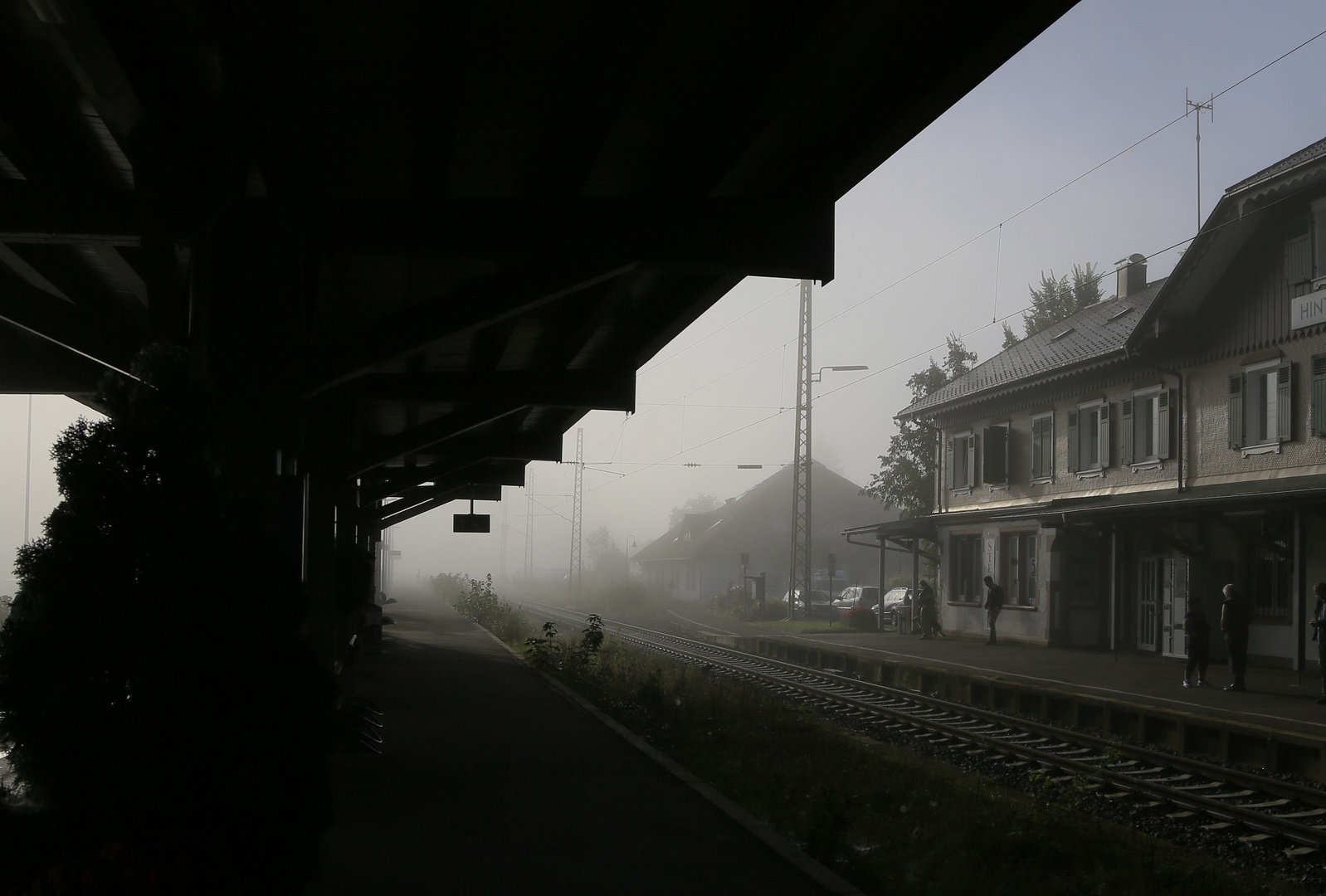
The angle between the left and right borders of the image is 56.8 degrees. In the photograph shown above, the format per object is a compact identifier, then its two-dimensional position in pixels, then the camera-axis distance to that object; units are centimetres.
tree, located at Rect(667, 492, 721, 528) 14550
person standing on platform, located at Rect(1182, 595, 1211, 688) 1792
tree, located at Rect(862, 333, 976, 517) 5638
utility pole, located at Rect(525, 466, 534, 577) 10219
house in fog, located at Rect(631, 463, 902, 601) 6631
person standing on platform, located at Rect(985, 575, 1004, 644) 2735
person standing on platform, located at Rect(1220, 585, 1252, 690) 1736
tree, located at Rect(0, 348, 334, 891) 415
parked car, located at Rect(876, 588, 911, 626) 3356
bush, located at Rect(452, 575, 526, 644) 3328
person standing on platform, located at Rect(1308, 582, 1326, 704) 1525
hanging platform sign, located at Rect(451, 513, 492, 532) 3083
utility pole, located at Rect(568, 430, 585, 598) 7094
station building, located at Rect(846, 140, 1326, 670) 2016
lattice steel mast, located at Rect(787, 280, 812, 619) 3788
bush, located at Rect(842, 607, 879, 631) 3716
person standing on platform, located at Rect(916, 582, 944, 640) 3069
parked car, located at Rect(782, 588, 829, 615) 4656
